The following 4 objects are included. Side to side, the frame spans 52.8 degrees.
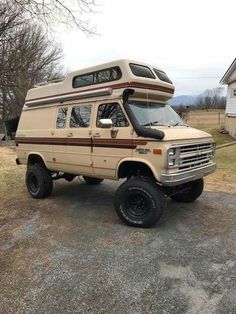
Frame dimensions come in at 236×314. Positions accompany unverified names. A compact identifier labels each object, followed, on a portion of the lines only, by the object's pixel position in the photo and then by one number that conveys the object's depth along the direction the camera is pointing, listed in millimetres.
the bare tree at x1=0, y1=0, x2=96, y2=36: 5850
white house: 17041
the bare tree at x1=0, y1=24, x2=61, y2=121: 11468
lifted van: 3973
